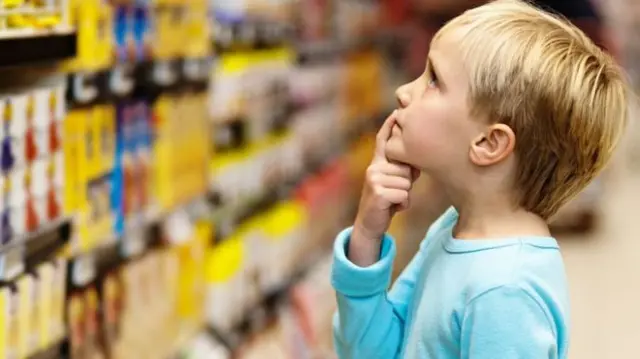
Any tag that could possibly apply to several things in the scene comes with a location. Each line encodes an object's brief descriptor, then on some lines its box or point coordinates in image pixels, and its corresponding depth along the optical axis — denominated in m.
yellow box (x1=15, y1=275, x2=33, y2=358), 1.81
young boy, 1.32
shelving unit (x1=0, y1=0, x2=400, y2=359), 1.86
